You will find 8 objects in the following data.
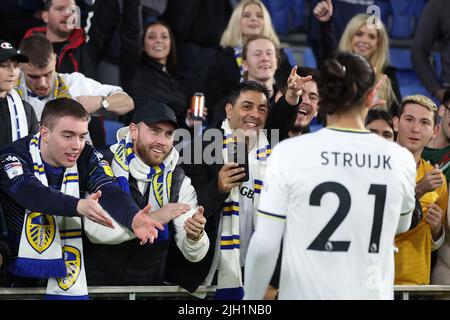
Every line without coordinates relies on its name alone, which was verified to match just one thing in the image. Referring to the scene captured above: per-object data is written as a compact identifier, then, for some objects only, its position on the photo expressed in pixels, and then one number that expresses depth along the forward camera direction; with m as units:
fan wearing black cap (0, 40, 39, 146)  11.96
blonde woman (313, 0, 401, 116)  16.27
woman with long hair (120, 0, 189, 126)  15.73
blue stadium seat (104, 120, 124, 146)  15.91
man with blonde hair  12.23
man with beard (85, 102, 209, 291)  11.45
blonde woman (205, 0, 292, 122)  15.61
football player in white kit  8.35
